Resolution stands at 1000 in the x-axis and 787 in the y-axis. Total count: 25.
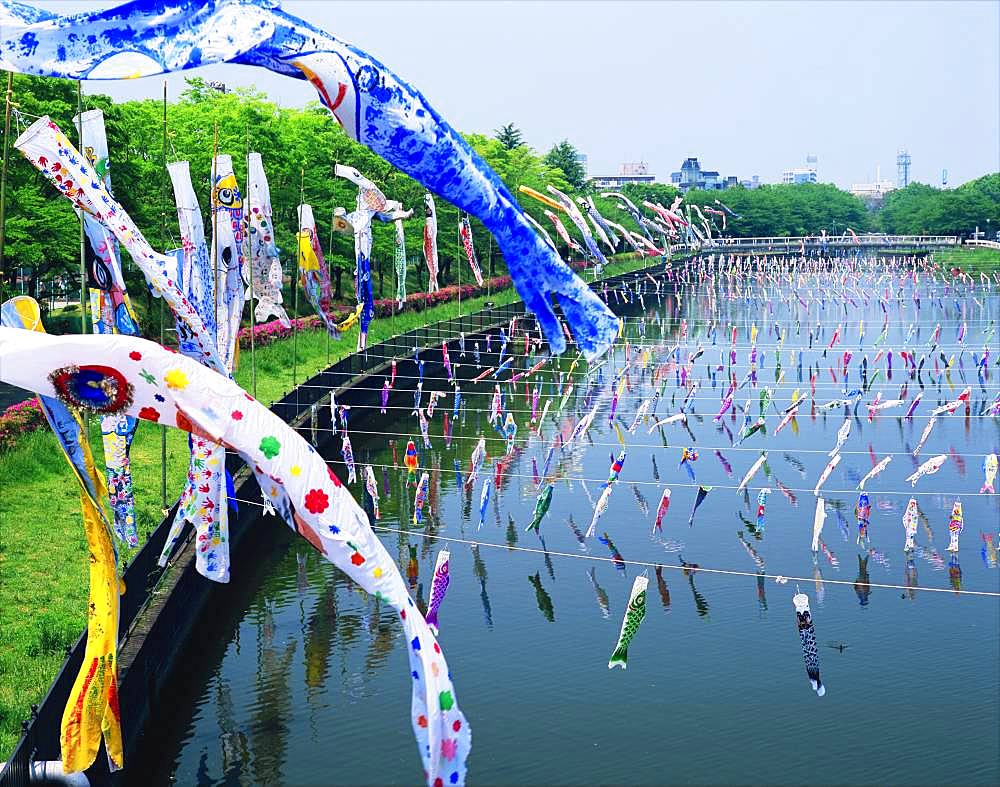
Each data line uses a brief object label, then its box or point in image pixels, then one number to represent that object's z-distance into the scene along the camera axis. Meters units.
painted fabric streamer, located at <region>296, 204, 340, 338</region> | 43.25
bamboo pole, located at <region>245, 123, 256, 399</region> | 36.19
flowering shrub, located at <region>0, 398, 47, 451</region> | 33.78
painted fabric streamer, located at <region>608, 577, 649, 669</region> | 19.50
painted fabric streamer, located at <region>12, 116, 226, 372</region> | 16.84
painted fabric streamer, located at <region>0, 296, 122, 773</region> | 13.38
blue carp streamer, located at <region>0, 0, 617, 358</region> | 8.27
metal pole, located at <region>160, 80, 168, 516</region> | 29.47
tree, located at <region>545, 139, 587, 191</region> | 155.75
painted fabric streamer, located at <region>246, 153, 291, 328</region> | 35.69
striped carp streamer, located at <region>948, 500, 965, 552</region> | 31.72
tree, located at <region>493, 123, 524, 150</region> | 145.50
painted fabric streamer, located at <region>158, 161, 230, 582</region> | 19.25
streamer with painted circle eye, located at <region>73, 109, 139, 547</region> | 20.86
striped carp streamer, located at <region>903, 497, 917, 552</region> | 31.25
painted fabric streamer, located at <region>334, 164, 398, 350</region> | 43.91
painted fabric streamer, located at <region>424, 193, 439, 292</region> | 55.39
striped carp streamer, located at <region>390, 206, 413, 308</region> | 55.12
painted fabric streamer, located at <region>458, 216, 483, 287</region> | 59.75
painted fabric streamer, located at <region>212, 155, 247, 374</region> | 31.41
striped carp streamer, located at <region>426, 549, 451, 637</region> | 20.95
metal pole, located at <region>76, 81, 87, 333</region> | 22.73
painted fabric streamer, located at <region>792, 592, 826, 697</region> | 19.48
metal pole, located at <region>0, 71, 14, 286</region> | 16.32
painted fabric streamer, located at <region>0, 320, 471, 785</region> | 9.97
